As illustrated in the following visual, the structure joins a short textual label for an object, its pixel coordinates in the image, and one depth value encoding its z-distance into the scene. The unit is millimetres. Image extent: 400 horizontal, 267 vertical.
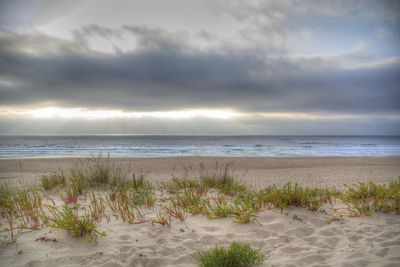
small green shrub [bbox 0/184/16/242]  5496
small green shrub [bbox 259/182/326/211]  6027
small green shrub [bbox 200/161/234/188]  8938
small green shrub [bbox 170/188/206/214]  5875
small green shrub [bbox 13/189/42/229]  5324
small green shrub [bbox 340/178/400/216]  5828
